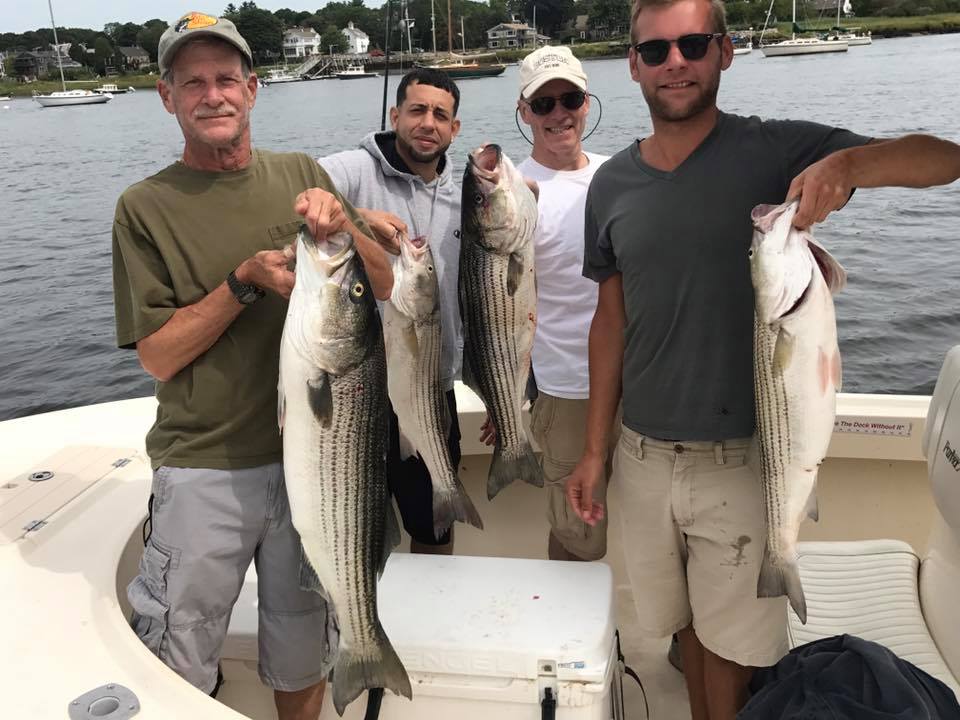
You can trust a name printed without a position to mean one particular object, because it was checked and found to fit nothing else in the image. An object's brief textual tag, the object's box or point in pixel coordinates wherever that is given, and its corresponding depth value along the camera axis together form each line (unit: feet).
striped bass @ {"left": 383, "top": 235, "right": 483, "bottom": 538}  9.59
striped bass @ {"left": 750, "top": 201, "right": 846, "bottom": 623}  6.95
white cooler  7.55
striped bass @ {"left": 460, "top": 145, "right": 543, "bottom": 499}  9.52
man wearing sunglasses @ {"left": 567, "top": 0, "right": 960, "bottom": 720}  7.79
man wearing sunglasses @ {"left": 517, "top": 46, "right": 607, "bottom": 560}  10.73
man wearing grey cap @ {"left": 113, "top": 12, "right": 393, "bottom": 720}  7.66
